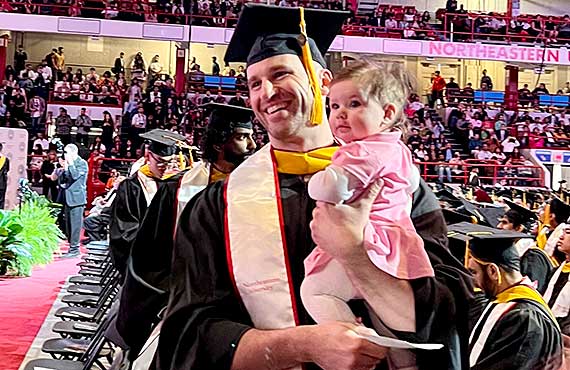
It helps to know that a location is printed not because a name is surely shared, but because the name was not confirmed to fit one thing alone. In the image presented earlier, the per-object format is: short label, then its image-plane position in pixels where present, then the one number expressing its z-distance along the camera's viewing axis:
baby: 1.50
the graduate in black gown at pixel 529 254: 5.25
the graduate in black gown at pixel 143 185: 5.08
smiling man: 1.49
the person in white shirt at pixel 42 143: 17.38
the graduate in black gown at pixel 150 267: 2.78
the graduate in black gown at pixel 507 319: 3.24
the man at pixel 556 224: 6.35
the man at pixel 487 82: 23.66
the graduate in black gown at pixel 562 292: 4.68
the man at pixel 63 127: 18.11
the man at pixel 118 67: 22.49
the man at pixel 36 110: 18.47
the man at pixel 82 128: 18.45
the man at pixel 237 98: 18.32
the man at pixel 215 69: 22.18
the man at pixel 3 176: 12.45
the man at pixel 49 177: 15.05
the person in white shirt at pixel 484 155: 19.00
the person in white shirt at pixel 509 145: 19.38
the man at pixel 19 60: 21.36
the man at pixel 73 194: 12.26
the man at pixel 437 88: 22.31
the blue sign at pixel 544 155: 19.06
